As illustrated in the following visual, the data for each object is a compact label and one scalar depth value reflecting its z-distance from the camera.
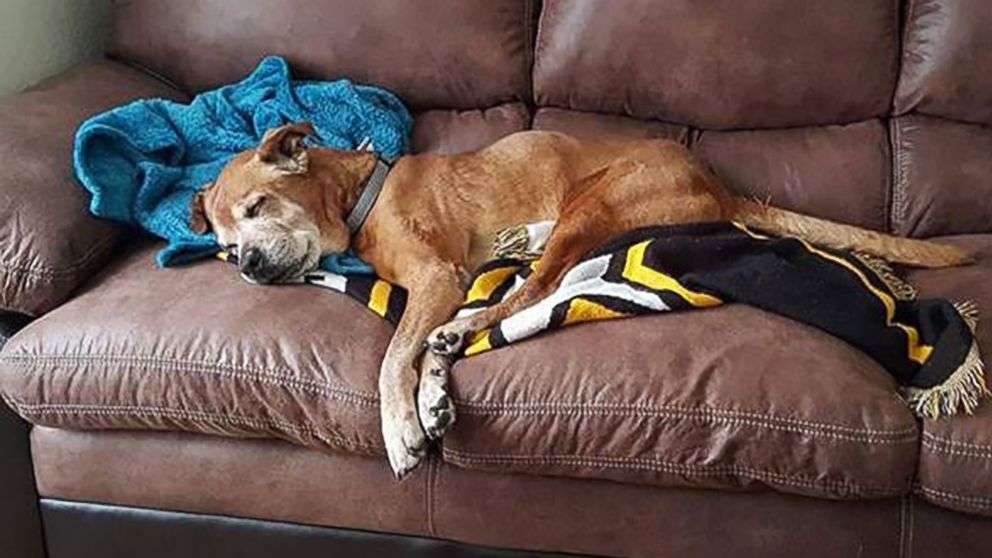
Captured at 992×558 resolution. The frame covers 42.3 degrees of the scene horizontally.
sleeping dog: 2.29
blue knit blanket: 2.45
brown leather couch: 1.93
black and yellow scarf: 1.94
